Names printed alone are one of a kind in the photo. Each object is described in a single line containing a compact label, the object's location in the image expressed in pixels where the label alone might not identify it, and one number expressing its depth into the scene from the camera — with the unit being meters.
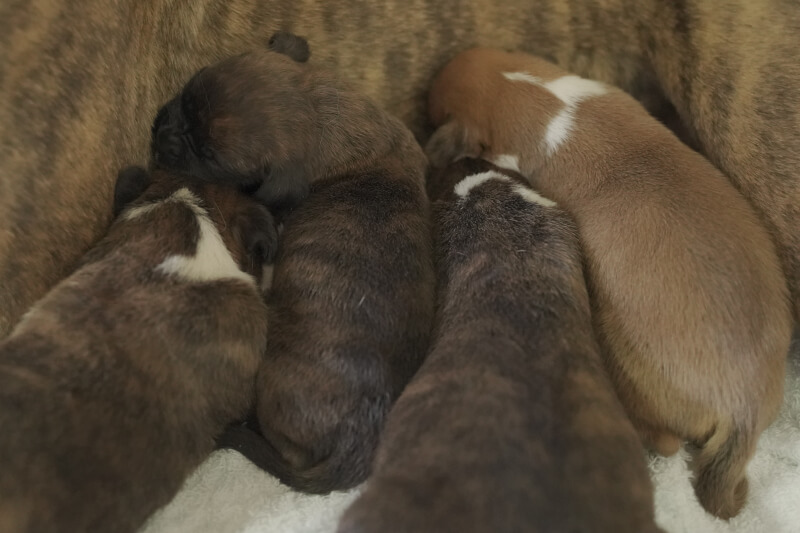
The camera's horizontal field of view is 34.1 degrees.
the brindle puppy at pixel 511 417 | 0.47
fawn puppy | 0.53
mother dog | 0.53
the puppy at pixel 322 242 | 0.53
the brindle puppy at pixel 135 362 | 0.48
